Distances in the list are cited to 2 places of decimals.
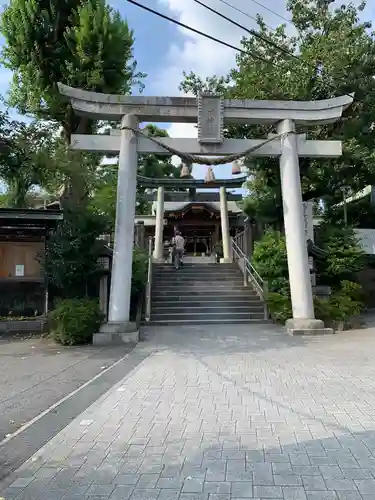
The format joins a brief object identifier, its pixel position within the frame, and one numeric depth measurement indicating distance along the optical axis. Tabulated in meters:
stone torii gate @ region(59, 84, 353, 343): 11.94
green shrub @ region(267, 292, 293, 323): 13.48
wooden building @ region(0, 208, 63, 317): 13.55
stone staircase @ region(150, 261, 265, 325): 14.20
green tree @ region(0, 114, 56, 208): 12.95
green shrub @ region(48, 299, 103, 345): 11.02
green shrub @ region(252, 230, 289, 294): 14.49
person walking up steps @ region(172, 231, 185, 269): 19.28
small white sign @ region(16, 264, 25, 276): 13.80
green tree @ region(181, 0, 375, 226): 15.71
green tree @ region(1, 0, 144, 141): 13.39
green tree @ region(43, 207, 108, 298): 12.17
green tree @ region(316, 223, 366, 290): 15.13
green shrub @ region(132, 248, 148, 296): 14.46
